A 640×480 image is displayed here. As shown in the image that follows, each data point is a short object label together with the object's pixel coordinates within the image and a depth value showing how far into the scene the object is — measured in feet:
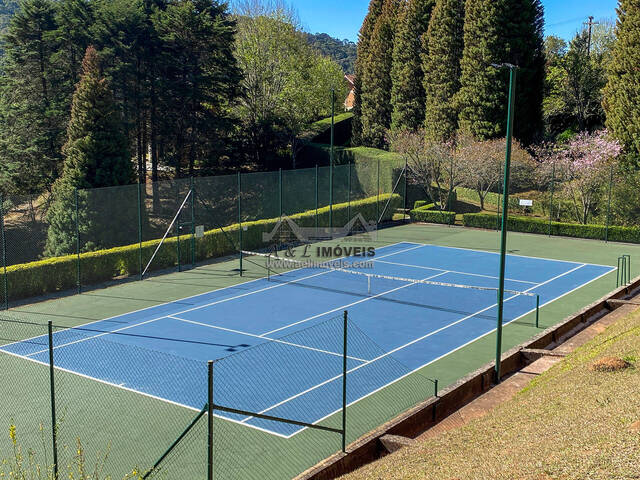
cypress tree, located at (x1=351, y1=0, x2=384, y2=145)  199.82
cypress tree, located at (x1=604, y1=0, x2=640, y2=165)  125.70
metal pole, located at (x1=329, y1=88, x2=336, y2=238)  113.91
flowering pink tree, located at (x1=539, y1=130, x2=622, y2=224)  118.21
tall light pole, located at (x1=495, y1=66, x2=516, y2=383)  47.06
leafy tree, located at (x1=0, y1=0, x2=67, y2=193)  121.29
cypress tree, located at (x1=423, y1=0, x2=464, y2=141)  156.66
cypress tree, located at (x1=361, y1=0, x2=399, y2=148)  186.50
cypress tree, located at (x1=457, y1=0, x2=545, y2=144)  146.72
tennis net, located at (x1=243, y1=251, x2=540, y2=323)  73.51
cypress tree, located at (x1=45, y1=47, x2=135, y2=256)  105.70
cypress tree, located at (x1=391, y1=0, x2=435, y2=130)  171.73
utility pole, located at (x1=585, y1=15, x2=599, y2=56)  204.81
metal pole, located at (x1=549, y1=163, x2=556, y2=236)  117.07
